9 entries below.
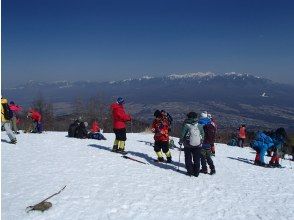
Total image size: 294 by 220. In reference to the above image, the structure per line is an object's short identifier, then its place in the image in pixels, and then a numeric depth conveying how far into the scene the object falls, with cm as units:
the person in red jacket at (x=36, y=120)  1823
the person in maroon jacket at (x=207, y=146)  1083
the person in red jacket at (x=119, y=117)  1214
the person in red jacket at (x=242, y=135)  2318
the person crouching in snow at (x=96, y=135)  1689
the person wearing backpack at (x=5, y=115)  1259
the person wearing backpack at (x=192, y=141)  1009
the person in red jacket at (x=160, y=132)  1122
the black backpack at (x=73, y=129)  1712
